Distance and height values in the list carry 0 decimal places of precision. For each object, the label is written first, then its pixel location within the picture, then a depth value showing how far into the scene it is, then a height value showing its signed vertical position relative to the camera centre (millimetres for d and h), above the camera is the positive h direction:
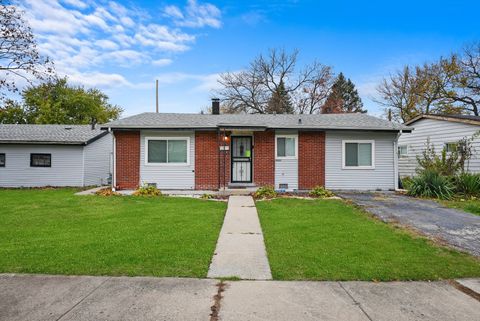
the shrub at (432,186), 10721 -753
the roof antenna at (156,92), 28869 +7503
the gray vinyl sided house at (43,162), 15383 +110
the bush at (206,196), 10433 -1170
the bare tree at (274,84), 30344 +9120
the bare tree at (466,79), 25359 +7920
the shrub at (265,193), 10595 -1046
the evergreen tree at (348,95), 39875 +10383
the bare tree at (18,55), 12258 +4907
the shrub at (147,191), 10977 -1038
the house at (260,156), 12297 +422
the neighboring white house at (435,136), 12594 +1549
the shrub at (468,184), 10750 -680
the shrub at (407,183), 11675 -702
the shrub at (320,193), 10688 -1030
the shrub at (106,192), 11016 -1116
